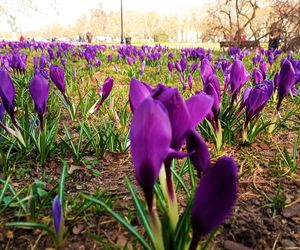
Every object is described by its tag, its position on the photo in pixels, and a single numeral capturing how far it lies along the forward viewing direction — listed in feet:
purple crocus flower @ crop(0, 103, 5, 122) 0.78
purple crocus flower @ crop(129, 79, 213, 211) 0.28
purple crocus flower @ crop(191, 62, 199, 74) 1.80
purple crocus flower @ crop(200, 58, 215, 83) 0.79
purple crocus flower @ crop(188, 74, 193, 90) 1.34
